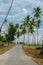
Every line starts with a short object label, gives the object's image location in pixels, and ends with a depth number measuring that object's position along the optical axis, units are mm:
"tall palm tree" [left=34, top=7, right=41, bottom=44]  49788
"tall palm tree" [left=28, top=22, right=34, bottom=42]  55268
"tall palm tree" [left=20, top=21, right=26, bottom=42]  60500
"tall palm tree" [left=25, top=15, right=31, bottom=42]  57350
